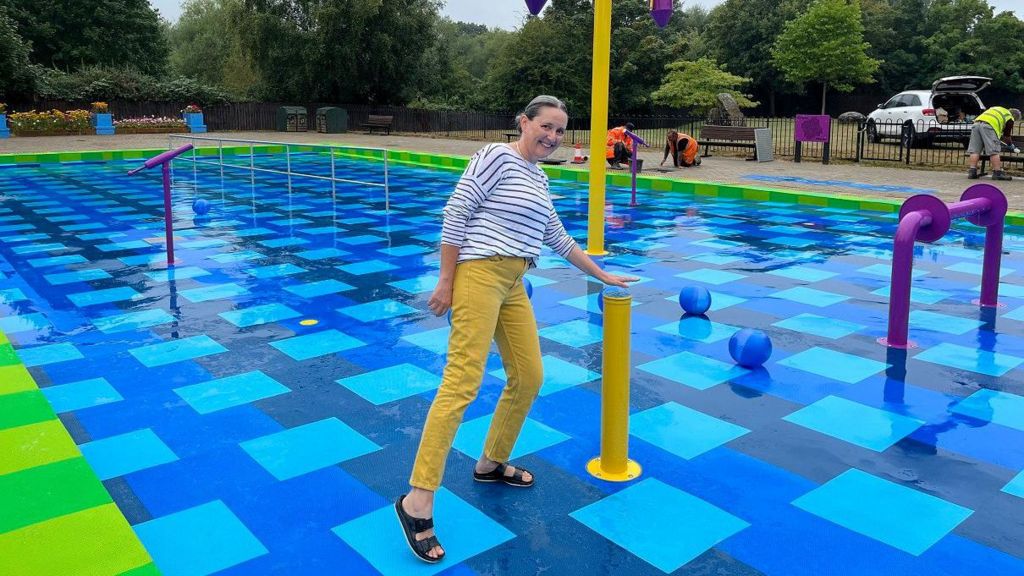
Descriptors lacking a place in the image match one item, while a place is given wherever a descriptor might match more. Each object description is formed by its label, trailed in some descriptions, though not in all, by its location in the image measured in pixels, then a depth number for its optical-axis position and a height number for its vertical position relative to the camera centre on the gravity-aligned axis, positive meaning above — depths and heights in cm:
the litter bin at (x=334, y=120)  3659 +159
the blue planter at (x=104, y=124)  3250 +118
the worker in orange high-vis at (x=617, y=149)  1846 +19
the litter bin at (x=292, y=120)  3747 +164
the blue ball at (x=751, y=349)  535 -121
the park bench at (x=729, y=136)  2039 +55
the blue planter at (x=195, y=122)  3478 +136
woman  308 -39
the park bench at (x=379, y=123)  3481 +137
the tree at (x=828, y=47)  4253 +572
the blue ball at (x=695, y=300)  670 -112
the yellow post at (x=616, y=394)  338 -100
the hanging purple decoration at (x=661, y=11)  825 +145
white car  2073 +131
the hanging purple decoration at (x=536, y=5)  803 +145
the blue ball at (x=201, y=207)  1289 -81
